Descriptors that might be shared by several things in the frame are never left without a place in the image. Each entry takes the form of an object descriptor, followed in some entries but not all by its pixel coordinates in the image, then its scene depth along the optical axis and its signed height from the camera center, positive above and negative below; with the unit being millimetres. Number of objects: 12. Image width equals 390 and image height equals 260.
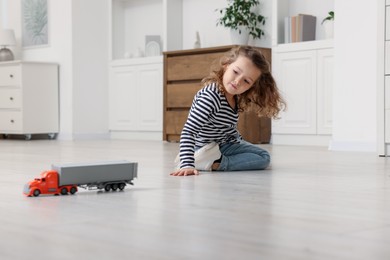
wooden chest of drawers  5543 +178
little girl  2566 -13
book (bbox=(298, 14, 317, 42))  5391 +671
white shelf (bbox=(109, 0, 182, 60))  6562 +895
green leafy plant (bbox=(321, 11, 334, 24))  5195 +725
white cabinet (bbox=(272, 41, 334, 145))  5207 +155
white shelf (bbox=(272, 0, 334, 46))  5480 +832
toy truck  1901 -204
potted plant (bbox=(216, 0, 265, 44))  5645 +771
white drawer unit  6715 +109
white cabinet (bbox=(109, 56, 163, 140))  6586 +111
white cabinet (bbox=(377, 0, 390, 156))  3885 +178
